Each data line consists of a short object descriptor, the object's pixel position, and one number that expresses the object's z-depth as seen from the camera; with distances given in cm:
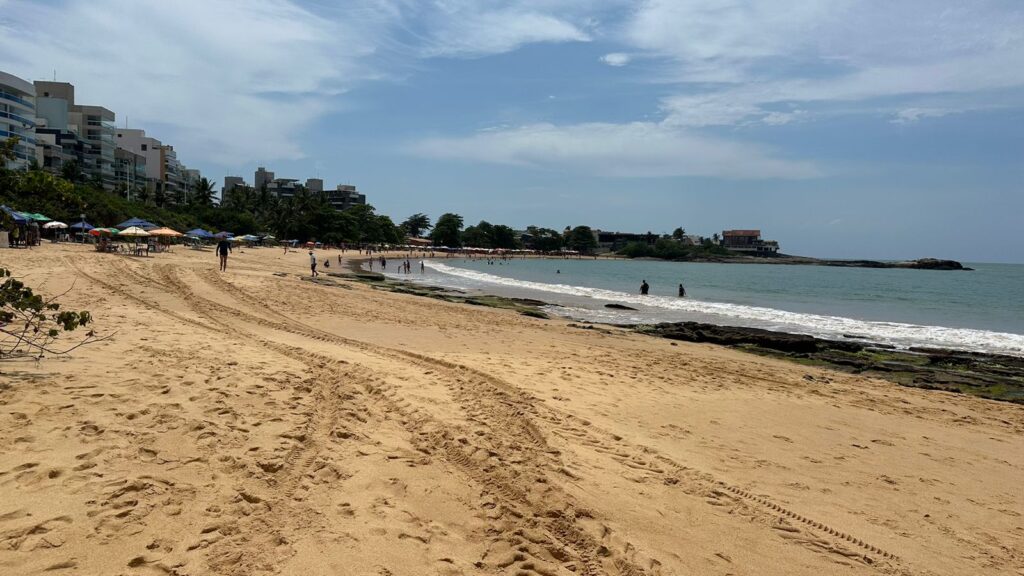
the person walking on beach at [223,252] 2559
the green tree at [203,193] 8712
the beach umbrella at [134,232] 3184
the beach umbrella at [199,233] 4711
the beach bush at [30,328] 586
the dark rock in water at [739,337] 1515
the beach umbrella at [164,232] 3397
